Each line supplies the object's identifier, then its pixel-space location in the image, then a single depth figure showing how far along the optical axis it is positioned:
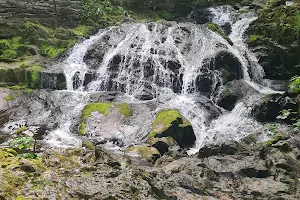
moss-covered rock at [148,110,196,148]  12.30
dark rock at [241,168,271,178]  6.85
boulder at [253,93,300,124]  13.77
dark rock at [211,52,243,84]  17.92
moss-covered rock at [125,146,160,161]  10.41
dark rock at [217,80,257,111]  16.03
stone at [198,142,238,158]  8.75
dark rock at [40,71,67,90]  18.14
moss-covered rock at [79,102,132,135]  14.02
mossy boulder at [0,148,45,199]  4.51
